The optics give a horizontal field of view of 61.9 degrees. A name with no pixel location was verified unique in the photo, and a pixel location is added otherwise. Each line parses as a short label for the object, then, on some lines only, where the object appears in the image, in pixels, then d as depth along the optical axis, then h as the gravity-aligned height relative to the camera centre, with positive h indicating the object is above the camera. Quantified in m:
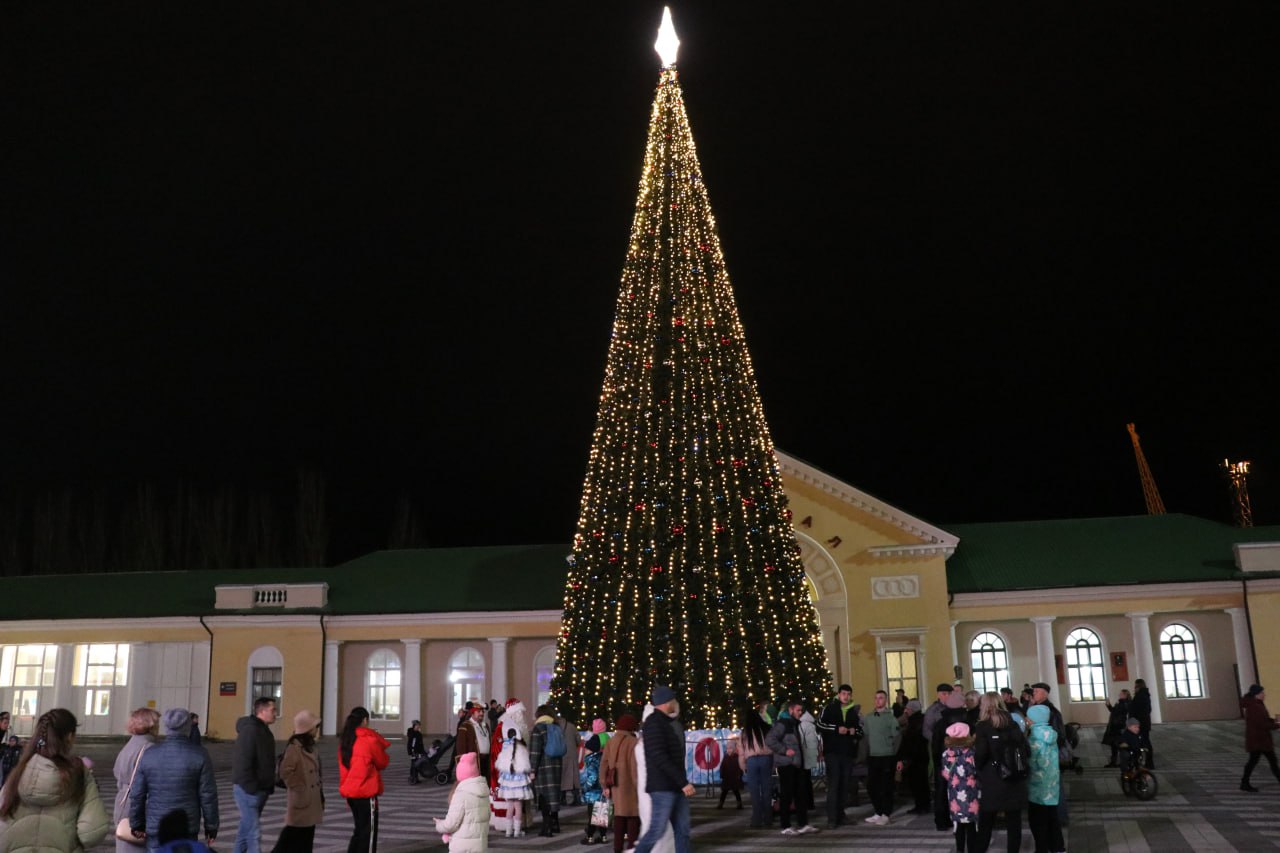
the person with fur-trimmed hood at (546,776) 13.76 -1.41
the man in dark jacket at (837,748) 13.89 -1.17
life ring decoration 17.31 -1.48
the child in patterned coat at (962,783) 10.31 -1.25
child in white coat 8.38 -1.17
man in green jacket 14.33 -1.37
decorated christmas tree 18.05 +2.56
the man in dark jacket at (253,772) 9.95 -0.89
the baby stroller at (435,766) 21.17 -1.87
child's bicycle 15.31 -1.90
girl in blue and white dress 13.70 -1.45
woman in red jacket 10.33 -1.00
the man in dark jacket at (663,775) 9.07 -0.94
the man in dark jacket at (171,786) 7.61 -0.76
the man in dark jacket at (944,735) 12.92 -1.00
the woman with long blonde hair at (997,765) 9.98 -1.04
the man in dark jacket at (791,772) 13.38 -1.42
